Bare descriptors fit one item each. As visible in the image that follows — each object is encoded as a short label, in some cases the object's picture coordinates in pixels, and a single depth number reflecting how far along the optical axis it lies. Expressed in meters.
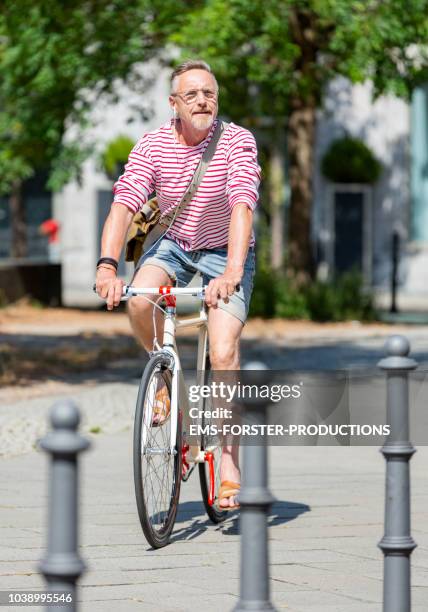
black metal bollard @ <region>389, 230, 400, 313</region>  41.84
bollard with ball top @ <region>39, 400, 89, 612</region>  5.89
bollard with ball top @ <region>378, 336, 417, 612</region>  8.01
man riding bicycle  11.86
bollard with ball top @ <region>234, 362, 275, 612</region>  6.88
